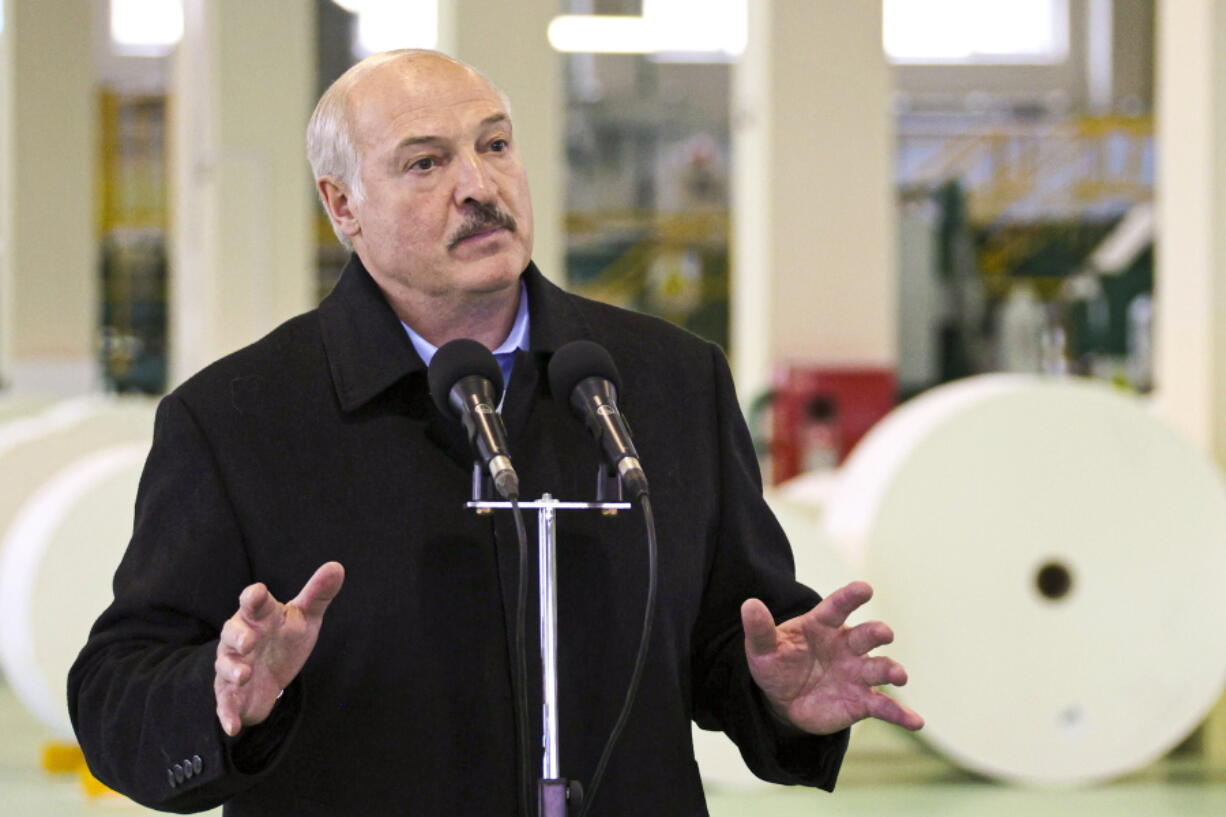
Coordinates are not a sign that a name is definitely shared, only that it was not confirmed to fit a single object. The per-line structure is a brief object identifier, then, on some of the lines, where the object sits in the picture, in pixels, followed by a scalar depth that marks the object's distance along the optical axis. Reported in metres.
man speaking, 4.29
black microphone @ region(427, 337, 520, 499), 3.88
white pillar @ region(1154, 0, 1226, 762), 13.68
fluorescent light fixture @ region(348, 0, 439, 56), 33.39
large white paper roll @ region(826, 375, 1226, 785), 11.58
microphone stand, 3.90
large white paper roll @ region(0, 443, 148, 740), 11.94
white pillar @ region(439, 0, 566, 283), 17.26
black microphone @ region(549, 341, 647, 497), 3.96
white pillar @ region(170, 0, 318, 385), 22.99
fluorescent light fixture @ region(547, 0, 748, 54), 42.62
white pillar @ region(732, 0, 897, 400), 16.52
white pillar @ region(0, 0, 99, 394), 29.18
